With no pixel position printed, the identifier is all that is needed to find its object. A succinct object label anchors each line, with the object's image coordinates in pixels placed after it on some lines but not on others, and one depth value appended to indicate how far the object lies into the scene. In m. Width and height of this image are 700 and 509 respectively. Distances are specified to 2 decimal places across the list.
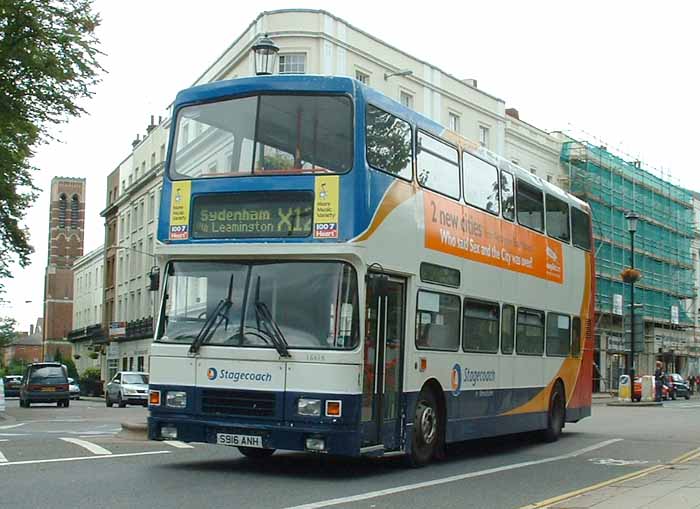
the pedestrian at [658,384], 44.69
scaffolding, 64.38
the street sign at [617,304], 65.38
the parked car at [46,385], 46.88
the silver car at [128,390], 44.06
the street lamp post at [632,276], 39.38
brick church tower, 131.25
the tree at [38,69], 29.64
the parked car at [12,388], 75.47
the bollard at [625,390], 42.62
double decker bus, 11.81
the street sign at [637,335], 36.28
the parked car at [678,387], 56.23
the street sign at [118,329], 71.75
